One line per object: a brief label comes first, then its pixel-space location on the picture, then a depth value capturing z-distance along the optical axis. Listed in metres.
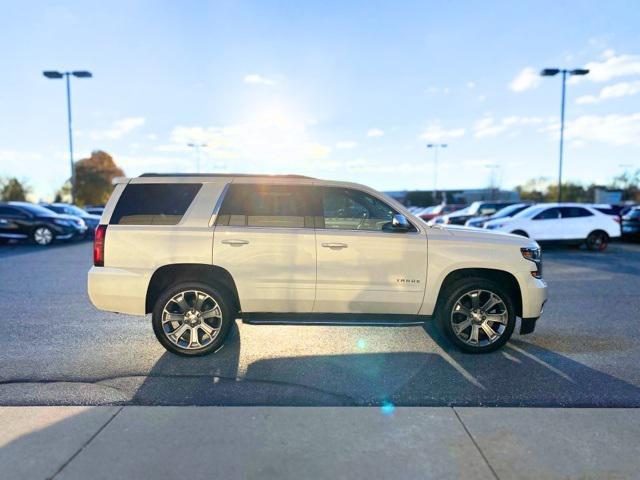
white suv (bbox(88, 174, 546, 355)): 4.72
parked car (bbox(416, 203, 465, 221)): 27.14
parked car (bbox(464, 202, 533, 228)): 17.47
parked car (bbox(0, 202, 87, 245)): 16.78
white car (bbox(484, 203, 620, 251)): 14.80
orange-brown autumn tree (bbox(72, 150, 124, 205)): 73.19
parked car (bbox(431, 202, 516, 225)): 21.42
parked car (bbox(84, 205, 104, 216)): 26.36
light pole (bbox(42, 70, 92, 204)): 26.80
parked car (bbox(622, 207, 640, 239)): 17.84
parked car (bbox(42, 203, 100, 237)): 20.60
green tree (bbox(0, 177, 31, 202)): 53.14
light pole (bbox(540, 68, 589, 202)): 25.52
